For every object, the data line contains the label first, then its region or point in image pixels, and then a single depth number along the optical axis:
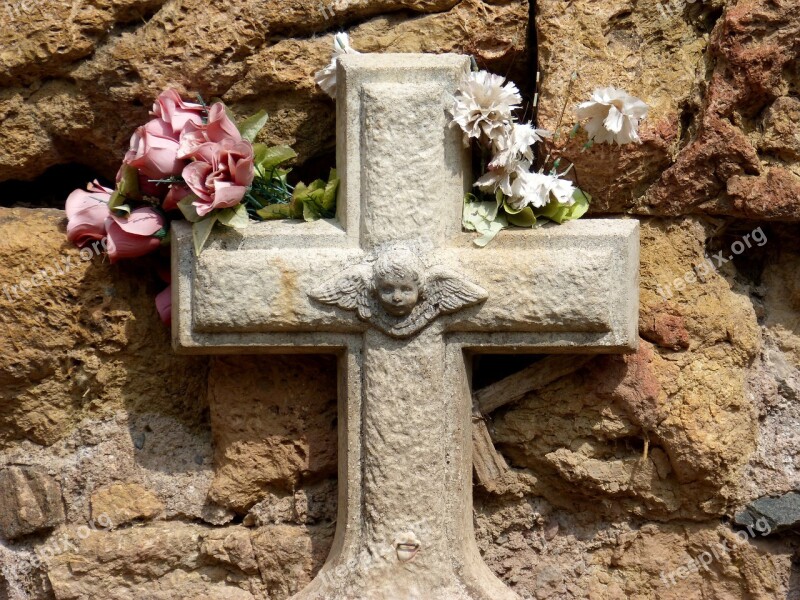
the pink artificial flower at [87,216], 2.88
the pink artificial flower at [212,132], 2.70
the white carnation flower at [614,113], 2.66
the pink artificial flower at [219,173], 2.68
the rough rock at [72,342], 2.89
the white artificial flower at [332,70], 2.82
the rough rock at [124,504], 2.95
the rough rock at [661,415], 2.82
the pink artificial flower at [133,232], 2.83
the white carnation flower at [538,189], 2.71
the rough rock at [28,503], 2.96
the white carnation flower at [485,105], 2.66
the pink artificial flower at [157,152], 2.75
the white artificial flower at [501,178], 2.72
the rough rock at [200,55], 2.89
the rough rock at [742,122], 2.79
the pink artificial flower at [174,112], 2.78
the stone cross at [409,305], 2.69
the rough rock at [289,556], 2.90
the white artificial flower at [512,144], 2.69
